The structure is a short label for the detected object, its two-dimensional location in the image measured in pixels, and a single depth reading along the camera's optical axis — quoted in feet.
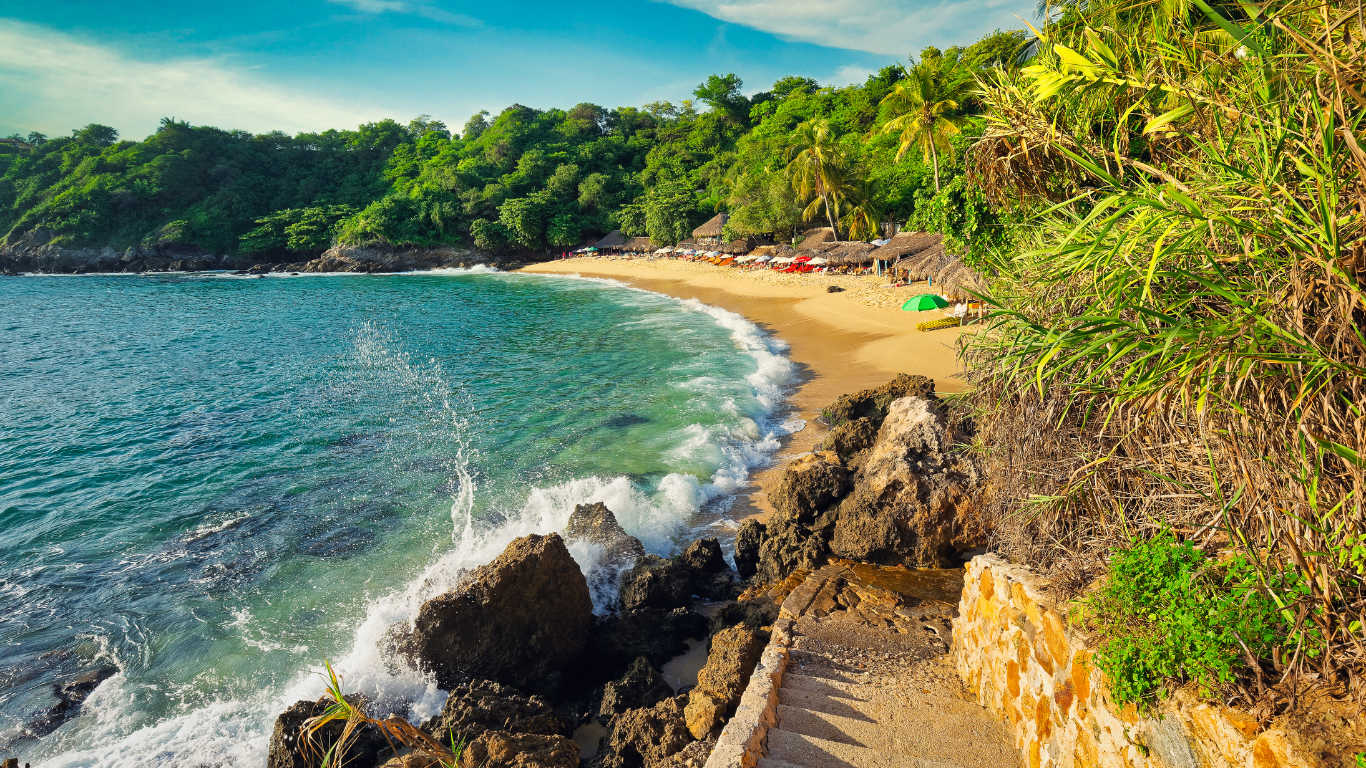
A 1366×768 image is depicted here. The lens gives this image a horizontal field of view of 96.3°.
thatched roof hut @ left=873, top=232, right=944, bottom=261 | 97.35
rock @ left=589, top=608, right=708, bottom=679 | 22.68
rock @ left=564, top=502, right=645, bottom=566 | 29.50
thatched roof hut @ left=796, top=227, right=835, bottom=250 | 131.03
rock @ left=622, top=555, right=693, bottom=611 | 25.45
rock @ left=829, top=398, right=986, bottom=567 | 23.82
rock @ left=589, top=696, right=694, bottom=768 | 15.96
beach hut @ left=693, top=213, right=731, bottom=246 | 163.73
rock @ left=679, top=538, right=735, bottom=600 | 26.94
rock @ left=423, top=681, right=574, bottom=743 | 17.85
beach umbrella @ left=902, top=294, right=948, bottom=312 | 67.97
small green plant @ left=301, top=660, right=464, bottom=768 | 7.48
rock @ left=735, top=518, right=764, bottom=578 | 28.04
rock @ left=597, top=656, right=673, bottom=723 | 19.78
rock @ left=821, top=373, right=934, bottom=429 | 41.09
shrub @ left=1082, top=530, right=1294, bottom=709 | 8.83
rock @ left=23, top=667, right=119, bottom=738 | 21.98
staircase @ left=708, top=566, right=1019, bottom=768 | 13.39
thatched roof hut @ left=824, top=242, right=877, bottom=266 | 110.11
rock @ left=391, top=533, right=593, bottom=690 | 21.50
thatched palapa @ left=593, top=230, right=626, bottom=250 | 194.78
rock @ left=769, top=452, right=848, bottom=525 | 27.68
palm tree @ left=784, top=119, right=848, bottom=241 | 123.44
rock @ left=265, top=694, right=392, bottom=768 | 18.21
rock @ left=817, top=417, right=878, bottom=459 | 34.06
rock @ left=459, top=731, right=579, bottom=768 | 14.71
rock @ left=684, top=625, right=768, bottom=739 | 16.21
